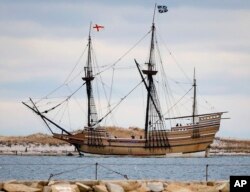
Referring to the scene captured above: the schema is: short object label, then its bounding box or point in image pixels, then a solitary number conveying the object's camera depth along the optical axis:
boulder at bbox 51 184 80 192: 24.32
